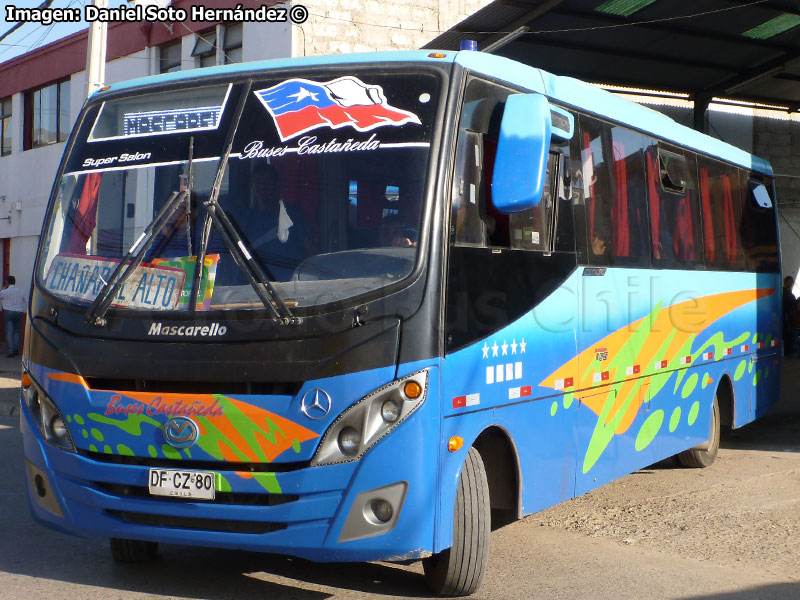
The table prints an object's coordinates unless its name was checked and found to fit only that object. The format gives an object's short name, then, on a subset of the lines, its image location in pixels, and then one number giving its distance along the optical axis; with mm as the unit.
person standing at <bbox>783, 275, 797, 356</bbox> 20052
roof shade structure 15125
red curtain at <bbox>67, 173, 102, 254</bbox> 5559
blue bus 4742
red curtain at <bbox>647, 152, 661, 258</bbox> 7957
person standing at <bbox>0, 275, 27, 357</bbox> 21984
